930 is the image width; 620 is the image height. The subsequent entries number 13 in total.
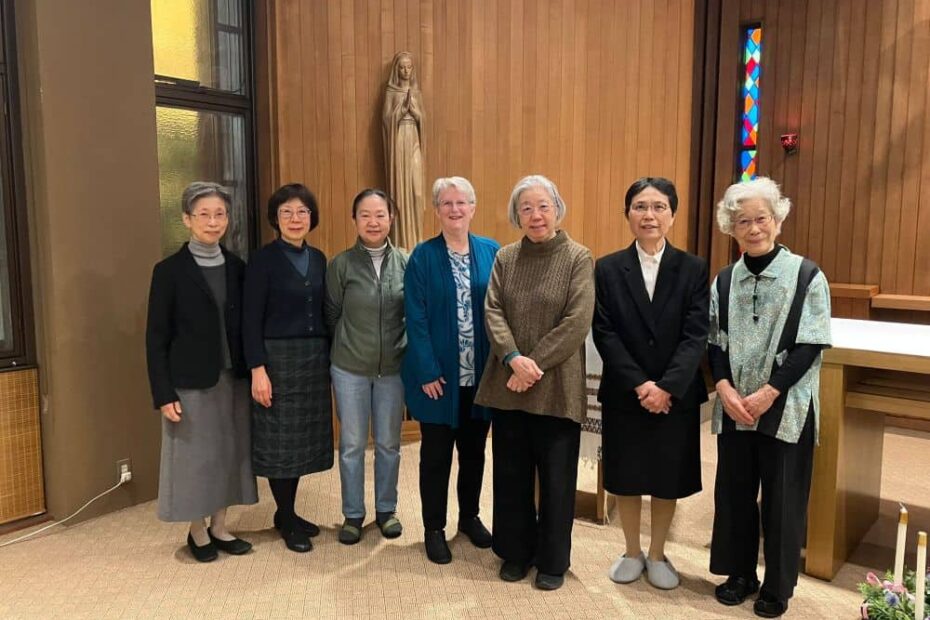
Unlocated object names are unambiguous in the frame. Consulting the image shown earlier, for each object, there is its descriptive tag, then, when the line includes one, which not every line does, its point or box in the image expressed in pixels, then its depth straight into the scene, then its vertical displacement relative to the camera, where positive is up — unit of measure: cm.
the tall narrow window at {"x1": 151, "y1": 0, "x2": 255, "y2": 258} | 376 +72
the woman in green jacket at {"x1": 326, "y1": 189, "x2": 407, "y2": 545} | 284 -37
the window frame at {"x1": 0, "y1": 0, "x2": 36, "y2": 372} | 305 +14
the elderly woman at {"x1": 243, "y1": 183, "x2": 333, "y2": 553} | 275 -40
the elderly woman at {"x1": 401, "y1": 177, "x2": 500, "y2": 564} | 266 -32
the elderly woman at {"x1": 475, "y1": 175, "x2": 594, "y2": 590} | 242 -42
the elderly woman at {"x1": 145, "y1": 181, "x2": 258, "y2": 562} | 266 -42
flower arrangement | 201 -98
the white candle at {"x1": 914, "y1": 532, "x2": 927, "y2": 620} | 178 -87
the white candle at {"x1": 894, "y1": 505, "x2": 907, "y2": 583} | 180 -77
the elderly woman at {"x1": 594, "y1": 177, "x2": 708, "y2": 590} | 239 -35
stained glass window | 539 +108
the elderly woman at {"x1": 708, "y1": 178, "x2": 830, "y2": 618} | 229 -45
